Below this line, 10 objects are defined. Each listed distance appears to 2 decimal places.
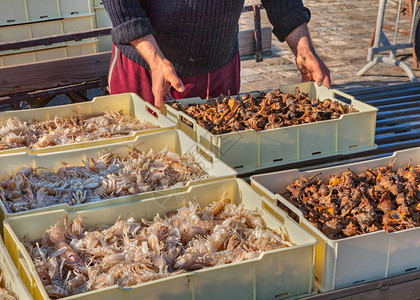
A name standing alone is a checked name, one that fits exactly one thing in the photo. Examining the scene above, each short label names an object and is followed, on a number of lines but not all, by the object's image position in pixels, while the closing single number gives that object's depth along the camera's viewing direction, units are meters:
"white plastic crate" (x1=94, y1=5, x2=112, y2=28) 5.92
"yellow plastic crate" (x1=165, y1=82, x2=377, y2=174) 2.57
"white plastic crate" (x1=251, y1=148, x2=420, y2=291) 1.82
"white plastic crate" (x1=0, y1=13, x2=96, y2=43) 5.44
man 2.93
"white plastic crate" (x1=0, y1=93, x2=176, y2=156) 3.05
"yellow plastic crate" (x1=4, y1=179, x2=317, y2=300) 1.64
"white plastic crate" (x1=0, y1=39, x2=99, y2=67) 5.48
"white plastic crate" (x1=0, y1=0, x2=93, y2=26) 5.34
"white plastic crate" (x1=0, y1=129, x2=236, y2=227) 2.24
